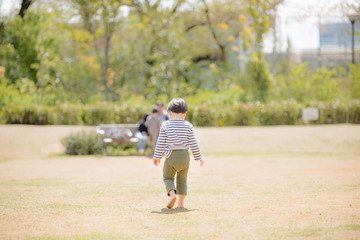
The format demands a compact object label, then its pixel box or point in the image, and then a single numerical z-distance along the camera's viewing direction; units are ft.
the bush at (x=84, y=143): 65.51
